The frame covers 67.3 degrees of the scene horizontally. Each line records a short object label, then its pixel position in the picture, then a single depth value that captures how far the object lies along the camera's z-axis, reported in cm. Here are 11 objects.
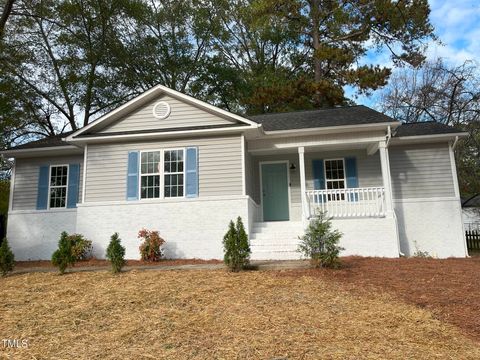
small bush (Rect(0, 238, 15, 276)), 866
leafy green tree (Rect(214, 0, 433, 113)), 1848
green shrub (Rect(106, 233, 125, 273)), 823
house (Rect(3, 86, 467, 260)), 1060
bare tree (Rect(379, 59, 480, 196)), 1806
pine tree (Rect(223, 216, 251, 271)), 784
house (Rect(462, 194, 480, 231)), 2328
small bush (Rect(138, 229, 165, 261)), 1023
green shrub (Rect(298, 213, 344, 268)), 773
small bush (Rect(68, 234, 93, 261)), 1058
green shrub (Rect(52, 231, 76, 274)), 841
